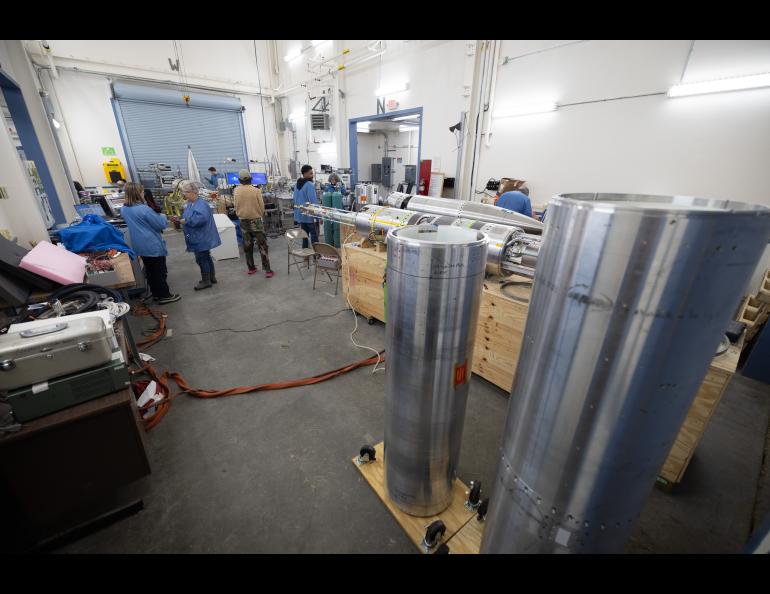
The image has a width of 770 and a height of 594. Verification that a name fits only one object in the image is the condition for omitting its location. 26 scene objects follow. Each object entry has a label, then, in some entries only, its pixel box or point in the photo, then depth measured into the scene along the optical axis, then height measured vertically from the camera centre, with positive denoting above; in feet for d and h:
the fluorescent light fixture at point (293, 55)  29.36 +9.18
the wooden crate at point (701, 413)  5.39 -3.87
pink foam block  7.64 -2.53
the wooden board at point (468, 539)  5.06 -5.56
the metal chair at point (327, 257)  13.71 -3.80
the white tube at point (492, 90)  15.08 +3.38
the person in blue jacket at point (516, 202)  11.23 -1.15
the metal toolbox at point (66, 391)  4.72 -3.36
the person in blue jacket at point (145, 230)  12.01 -2.57
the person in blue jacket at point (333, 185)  19.81 -1.34
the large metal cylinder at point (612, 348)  2.02 -1.22
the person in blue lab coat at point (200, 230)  13.93 -2.96
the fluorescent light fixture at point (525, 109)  13.78 +2.38
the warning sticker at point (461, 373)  4.64 -2.81
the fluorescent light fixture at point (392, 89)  20.35 +4.50
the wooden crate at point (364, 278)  10.57 -3.77
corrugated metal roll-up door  28.43 +2.72
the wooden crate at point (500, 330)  7.45 -3.66
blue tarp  10.80 -2.56
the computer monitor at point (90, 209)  16.05 -2.52
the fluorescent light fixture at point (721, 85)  9.28 +2.42
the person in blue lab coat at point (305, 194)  16.71 -1.59
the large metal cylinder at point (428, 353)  4.03 -2.45
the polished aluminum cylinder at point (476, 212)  8.09 -1.18
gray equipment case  4.55 -2.66
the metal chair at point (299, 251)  15.21 -3.95
